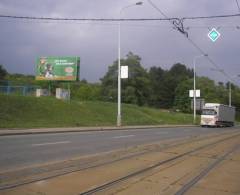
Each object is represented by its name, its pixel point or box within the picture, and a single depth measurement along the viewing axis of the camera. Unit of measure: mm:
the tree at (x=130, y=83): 103125
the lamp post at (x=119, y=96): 43594
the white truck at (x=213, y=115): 62134
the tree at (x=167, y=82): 150088
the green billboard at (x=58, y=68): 51562
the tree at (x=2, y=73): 95812
